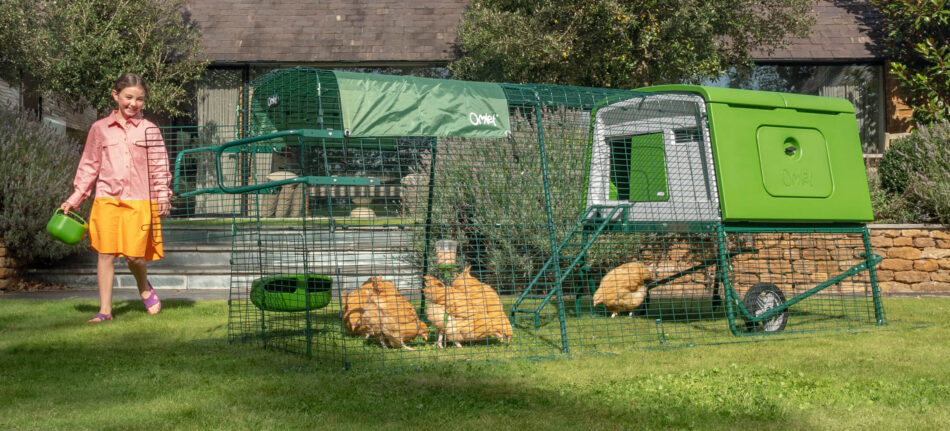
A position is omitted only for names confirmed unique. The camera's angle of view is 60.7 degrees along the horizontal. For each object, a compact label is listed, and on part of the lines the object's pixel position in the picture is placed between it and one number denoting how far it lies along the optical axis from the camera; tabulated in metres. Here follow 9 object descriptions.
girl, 6.98
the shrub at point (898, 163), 12.38
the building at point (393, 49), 16.75
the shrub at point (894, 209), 11.90
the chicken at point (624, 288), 7.52
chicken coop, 5.68
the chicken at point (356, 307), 5.95
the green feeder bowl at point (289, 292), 5.82
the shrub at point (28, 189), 10.12
